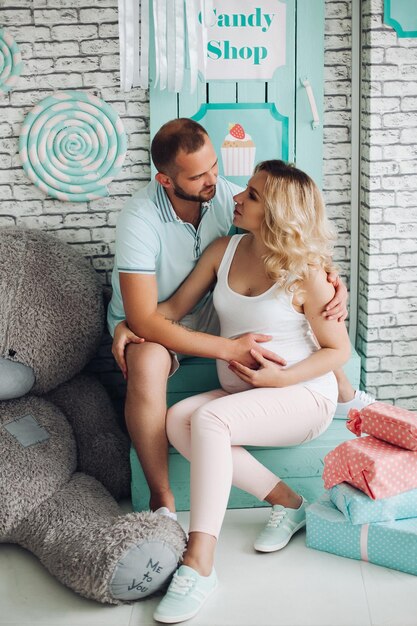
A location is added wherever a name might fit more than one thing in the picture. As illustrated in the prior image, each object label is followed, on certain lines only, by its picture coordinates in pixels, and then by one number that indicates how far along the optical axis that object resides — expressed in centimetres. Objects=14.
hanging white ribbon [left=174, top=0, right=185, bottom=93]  210
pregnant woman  240
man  249
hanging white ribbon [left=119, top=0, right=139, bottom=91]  210
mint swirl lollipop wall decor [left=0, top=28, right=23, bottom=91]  292
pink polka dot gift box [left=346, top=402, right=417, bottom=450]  232
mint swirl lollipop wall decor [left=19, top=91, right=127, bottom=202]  297
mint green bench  263
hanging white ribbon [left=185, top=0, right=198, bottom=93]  209
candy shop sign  290
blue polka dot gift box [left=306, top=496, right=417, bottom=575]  226
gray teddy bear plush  214
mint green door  293
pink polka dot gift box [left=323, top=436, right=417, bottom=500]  227
